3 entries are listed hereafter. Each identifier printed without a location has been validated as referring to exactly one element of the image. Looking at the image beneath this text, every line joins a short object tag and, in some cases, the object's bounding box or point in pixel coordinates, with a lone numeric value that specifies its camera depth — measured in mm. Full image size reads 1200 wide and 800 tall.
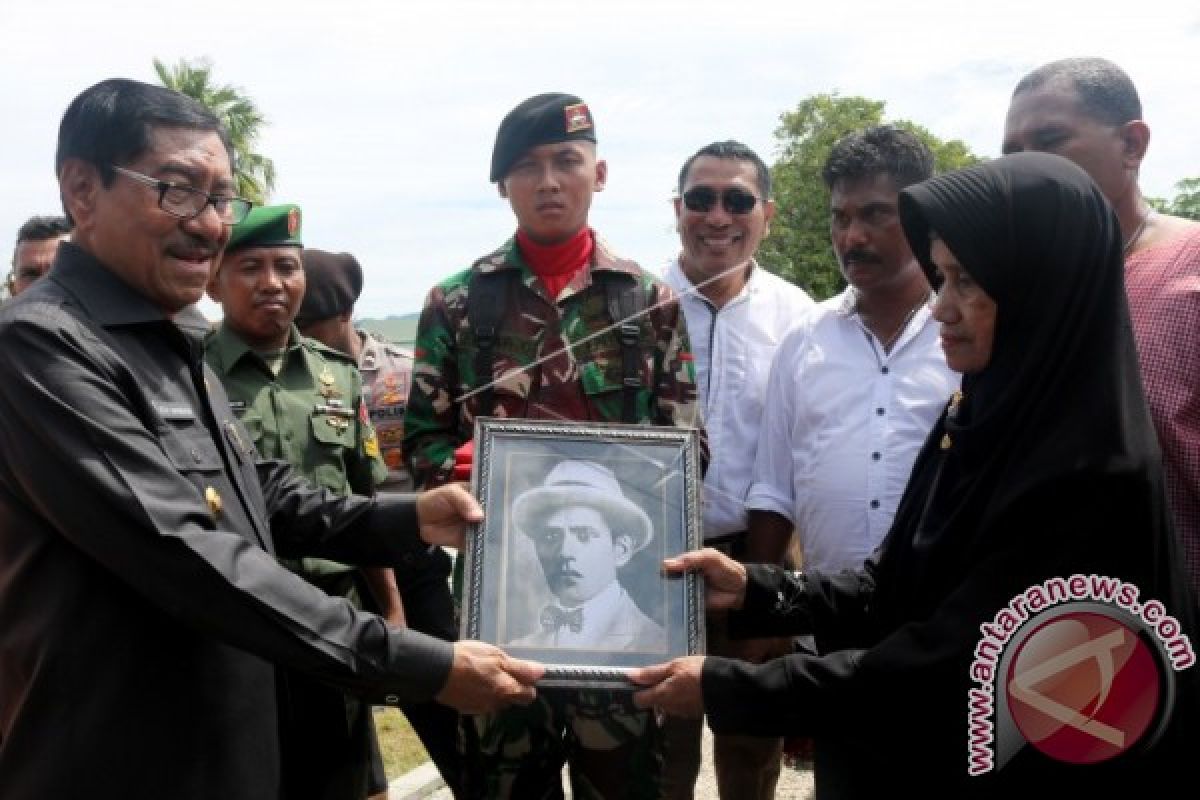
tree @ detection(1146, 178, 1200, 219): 43000
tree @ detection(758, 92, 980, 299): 21406
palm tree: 28708
